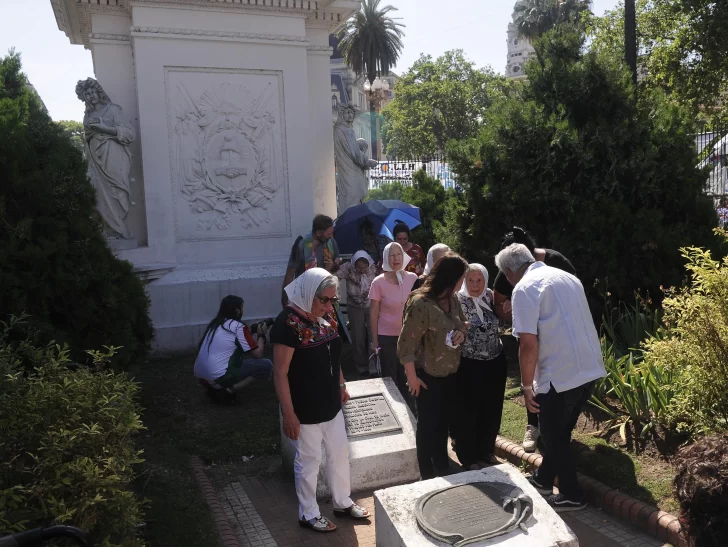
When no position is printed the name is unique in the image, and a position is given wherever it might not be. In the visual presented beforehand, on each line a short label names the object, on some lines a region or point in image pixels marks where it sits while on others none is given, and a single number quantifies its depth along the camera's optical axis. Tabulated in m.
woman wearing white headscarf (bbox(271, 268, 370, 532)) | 4.06
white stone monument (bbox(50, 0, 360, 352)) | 8.88
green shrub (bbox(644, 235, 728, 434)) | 4.39
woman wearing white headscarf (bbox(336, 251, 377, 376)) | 7.32
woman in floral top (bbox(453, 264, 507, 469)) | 4.94
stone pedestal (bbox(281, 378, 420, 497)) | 4.89
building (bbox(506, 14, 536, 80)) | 102.31
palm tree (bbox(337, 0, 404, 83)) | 43.59
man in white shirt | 4.18
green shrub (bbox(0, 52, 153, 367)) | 5.04
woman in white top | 6.64
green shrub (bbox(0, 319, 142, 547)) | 2.68
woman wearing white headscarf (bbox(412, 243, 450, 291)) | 5.47
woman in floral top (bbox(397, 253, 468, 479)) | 4.50
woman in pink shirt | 5.87
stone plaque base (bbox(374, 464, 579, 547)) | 3.38
